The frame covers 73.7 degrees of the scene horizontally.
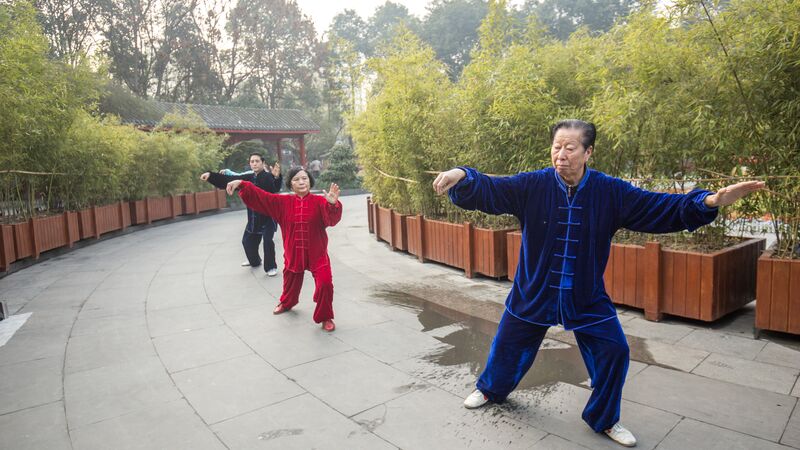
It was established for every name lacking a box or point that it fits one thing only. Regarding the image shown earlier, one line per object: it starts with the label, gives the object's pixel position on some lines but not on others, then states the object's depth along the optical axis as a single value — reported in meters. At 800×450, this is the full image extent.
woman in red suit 4.12
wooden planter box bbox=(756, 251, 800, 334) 3.36
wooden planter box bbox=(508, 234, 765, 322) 3.78
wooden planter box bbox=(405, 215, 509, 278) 5.50
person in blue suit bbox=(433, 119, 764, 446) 2.32
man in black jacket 6.15
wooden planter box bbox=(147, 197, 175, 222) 12.20
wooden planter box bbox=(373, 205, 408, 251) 7.50
